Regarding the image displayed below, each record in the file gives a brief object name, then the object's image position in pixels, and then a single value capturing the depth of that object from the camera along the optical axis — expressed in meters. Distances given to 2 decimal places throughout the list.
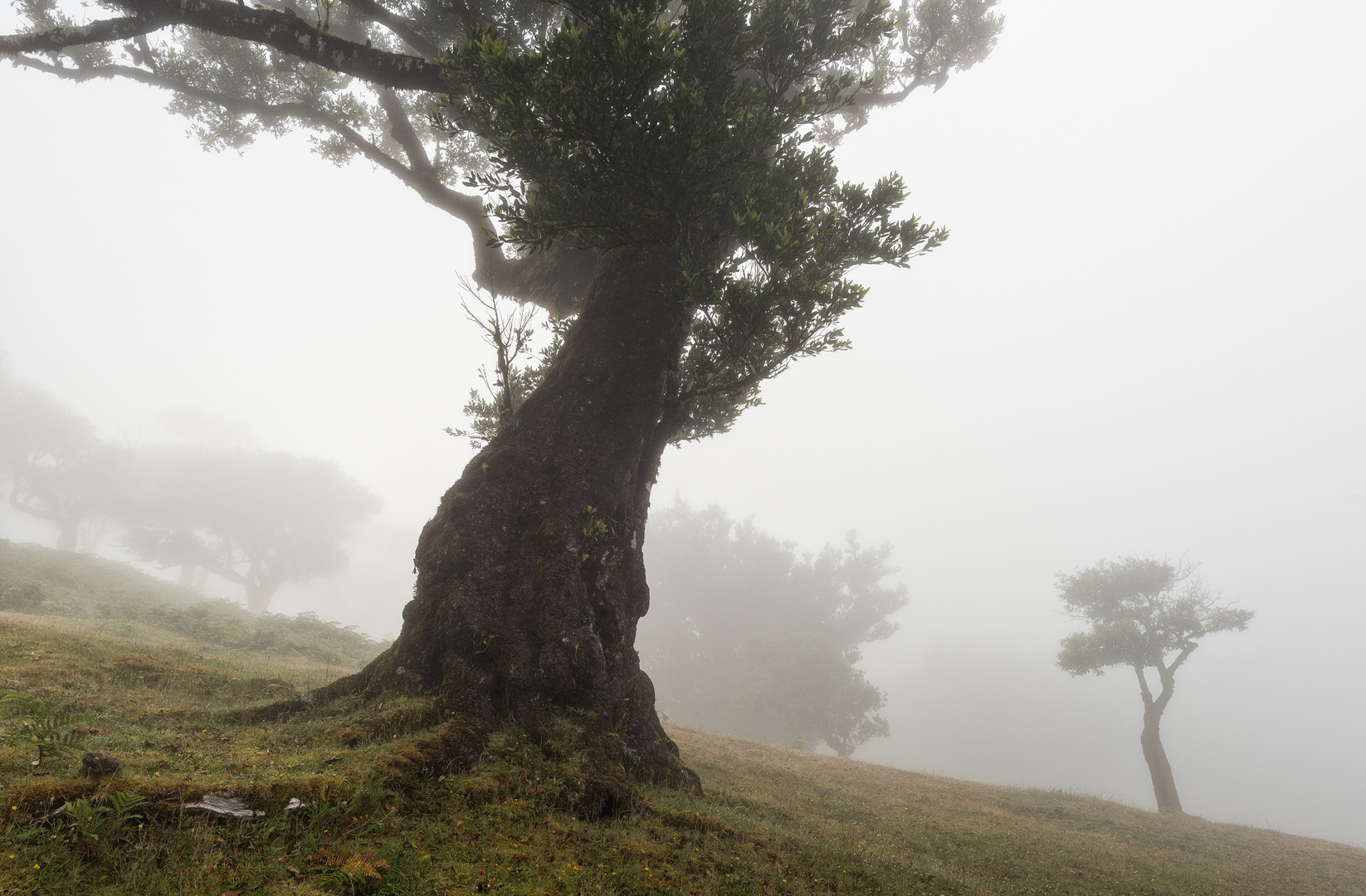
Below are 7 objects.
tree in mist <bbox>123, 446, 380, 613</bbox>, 50.22
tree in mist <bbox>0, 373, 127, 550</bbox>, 48.28
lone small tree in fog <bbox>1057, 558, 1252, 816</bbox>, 27.98
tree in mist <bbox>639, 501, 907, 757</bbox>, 41.78
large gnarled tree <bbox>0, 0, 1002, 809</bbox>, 8.24
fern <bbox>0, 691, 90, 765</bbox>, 4.65
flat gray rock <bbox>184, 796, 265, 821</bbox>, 4.34
